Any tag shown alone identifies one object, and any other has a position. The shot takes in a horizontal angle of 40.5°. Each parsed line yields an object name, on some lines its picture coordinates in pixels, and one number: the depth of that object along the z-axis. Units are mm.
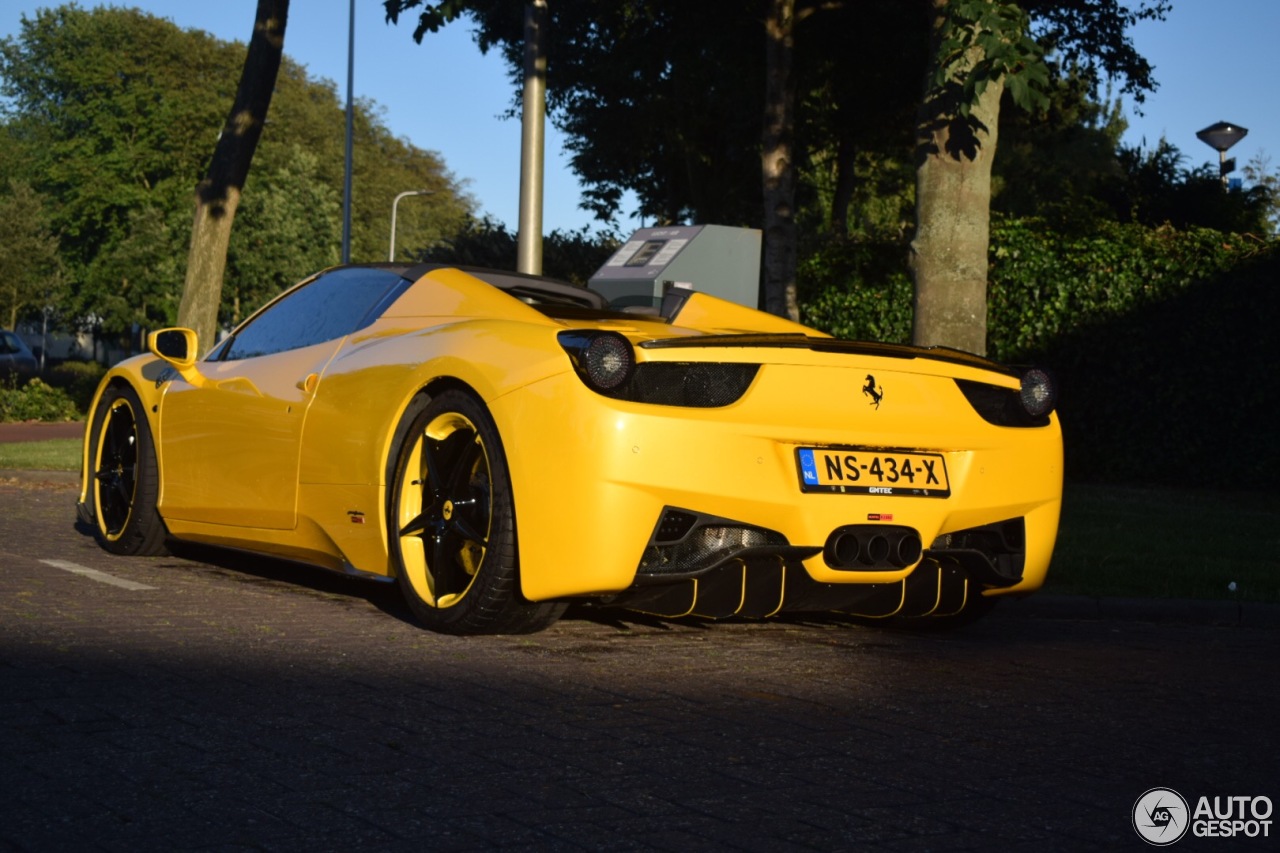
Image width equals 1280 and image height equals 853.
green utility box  13961
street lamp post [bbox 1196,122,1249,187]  22609
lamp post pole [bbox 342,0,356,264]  32062
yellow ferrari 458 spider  5375
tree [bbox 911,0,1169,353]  10422
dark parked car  36031
